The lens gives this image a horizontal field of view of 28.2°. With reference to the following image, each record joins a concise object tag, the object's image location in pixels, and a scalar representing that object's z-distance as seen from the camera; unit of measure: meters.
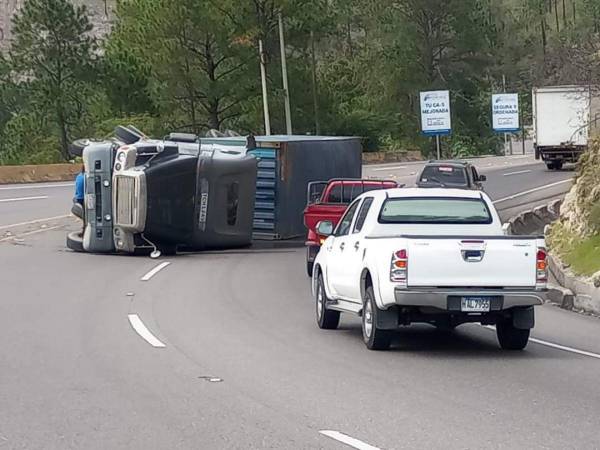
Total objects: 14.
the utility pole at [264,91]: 55.50
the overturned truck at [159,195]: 25.80
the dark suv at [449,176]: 33.66
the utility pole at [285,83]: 55.59
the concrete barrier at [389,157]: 74.06
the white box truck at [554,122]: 55.40
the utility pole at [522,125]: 100.59
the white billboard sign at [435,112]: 77.12
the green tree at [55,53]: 68.00
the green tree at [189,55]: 60.75
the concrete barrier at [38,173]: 47.88
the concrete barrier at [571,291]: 17.78
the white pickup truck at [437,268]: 12.46
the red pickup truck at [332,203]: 22.89
